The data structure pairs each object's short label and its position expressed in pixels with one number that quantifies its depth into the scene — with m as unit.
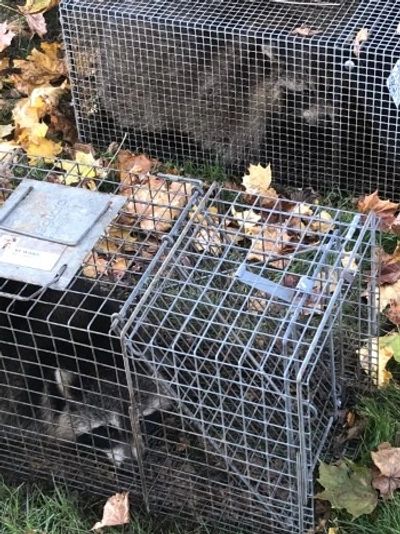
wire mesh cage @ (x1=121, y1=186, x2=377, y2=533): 2.75
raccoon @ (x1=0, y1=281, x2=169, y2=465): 2.93
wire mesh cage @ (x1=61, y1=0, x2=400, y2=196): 4.04
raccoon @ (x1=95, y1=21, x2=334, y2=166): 4.15
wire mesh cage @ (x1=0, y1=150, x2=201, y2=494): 2.87
